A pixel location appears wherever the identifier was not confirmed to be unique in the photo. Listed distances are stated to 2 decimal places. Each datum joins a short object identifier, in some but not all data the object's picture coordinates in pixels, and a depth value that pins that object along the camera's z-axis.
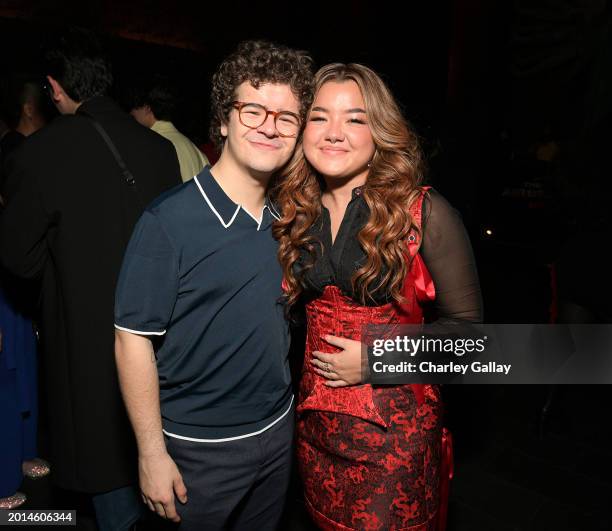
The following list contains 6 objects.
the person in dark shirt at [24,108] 3.33
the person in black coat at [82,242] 1.91
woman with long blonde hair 1.62
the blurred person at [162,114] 3.60
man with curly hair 1.37
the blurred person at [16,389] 2.36
